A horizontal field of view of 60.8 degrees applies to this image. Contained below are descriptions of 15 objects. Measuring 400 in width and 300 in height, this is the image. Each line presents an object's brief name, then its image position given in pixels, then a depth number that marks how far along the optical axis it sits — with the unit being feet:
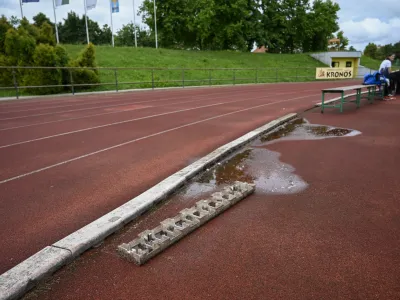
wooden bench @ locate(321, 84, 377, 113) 31.29
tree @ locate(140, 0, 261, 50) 150.00
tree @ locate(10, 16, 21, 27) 198.13
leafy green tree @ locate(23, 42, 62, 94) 54.85
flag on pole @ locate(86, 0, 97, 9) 111.04
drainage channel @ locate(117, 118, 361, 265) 9.00
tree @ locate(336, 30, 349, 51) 225.46
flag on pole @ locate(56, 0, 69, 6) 105.23
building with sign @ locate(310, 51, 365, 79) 130.40
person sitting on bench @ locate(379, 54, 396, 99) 41.19
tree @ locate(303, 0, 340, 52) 173.17
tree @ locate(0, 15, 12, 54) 64.39
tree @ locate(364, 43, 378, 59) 338.03
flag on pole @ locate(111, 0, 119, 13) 117.80
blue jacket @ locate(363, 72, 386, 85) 41.63
